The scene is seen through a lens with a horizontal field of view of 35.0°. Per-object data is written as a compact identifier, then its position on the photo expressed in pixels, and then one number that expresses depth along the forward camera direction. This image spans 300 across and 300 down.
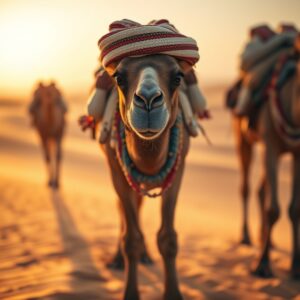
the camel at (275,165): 5.09
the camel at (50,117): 10.68
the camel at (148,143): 2.76
